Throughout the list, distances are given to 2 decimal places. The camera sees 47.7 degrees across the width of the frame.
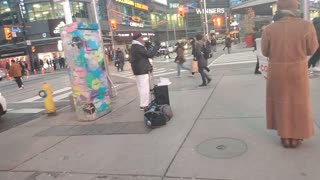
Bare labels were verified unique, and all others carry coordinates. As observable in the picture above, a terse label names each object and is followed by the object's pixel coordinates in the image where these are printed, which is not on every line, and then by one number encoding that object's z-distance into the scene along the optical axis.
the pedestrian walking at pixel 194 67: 14.38
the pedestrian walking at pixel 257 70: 12.46
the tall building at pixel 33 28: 43.78
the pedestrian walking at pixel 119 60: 26.12
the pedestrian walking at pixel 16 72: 20.36
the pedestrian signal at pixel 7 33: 36.50
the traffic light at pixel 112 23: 37.50
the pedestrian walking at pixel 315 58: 9.27
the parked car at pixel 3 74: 34.19
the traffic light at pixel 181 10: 37.84
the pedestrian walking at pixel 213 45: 35.96
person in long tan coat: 4.58
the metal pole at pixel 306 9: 10.27
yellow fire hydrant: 9.41
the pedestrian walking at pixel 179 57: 15.13
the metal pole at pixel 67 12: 9.66
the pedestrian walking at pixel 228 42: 31.30
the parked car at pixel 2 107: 9.89
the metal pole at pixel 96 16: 10.99
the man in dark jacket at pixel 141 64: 8.02
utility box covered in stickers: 7.64
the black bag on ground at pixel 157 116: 6.53
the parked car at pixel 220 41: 70.35
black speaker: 7.51
